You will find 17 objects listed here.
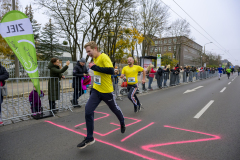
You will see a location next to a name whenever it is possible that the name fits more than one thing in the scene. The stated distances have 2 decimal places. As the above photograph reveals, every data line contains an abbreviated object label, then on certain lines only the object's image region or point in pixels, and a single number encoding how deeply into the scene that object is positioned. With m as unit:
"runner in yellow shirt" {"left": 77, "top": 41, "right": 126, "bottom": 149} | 2.98
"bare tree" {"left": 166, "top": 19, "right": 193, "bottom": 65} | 38.71
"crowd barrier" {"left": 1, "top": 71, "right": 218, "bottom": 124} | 4.96
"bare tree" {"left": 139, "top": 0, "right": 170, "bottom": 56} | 26.62
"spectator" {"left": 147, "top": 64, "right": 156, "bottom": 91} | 11.55
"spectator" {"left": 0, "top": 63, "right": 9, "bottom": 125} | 4.12
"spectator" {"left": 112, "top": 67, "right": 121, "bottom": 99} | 7.96
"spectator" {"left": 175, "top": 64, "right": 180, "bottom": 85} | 15.04
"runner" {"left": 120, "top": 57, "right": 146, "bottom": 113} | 5.51
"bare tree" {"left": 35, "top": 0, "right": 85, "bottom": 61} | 16.68
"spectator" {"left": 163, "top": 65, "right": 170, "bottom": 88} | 13.22
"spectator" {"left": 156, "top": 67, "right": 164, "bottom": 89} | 12.33
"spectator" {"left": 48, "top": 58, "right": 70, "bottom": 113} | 5.35
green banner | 4.45
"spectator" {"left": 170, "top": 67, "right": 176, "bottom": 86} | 14.60
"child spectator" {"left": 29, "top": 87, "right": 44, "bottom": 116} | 4.92
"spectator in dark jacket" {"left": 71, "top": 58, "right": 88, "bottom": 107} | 6.14
